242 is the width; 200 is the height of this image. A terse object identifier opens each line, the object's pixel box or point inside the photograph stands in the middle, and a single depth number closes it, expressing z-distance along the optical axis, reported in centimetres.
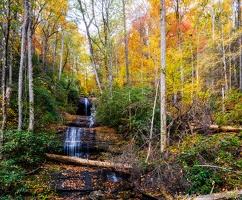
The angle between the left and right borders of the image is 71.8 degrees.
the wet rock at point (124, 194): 551
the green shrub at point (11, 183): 446
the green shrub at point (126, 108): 933
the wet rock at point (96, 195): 543
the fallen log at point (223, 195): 423
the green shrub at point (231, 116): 794
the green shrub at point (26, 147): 608
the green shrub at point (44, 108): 979
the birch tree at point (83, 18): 1312
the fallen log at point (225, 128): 741
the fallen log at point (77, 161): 768
